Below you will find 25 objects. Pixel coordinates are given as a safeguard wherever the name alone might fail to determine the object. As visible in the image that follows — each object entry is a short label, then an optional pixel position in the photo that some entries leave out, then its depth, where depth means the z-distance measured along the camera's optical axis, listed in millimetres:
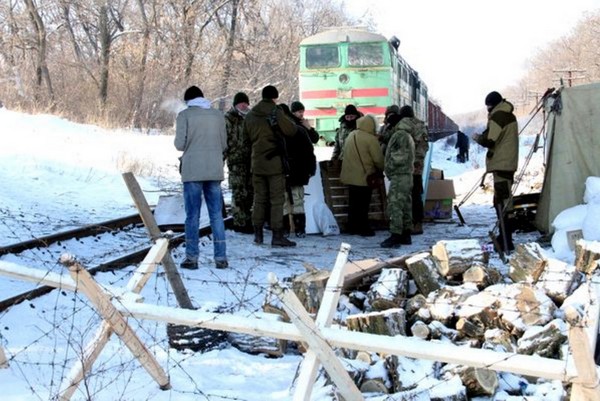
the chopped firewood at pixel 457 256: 5918
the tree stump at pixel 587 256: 5720
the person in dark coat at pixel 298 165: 8604
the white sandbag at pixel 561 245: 7080
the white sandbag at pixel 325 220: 9547
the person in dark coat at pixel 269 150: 8164
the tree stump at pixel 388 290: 5258
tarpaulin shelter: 8078
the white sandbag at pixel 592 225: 6947
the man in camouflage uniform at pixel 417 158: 8797
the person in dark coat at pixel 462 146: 31047
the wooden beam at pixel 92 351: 3379
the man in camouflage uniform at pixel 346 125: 9930
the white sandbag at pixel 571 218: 7449
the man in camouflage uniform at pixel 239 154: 8852
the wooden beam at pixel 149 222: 4484
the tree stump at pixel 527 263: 5543
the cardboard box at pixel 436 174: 11030
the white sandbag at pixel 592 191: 7537
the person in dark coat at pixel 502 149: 7805
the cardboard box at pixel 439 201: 10875
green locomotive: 17906
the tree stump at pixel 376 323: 4625
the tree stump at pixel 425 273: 5629
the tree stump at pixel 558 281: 5148
